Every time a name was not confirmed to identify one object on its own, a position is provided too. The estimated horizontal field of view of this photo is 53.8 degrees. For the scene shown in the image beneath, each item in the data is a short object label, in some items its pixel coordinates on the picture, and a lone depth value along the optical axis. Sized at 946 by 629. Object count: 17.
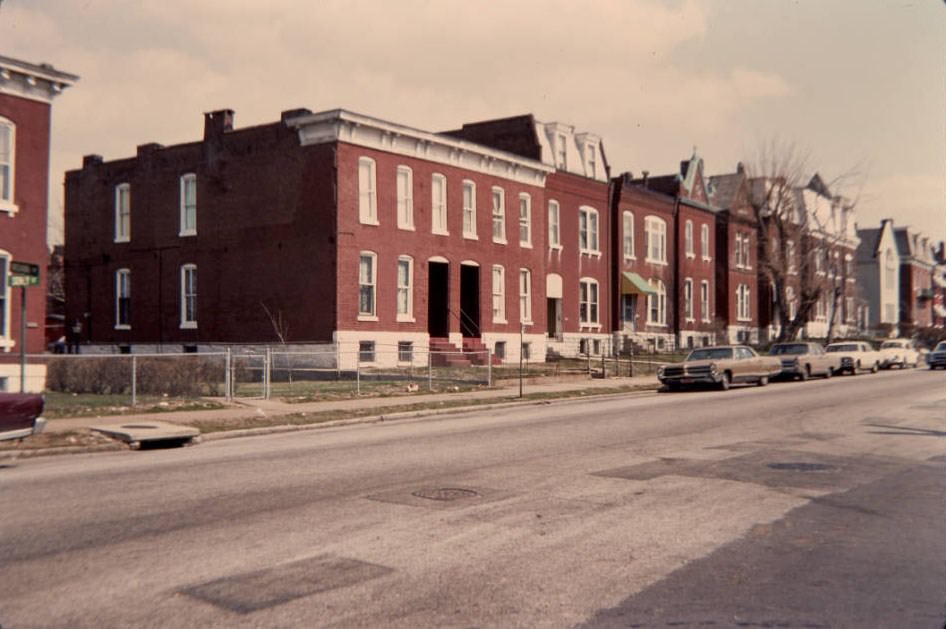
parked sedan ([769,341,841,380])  35.94
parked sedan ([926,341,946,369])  46.53
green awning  50.28
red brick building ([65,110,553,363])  34.66
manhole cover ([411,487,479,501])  9.76
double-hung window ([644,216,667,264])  53.41
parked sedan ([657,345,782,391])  29.64
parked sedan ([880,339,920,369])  47.07
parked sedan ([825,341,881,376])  41.22
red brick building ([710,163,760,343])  61.78
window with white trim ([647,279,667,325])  53.62
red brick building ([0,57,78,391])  24.38
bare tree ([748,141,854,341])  56.41
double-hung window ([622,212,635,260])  51.12
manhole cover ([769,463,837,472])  11.73
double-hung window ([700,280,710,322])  59.41
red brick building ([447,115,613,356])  45.66
